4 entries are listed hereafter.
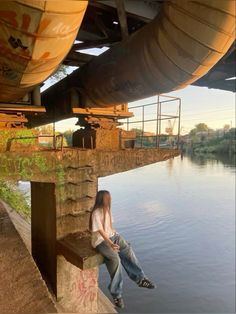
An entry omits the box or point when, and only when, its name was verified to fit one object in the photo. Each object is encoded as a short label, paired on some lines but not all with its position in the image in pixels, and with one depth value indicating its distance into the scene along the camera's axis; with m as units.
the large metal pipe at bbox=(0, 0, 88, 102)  3.14
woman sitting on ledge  4.62
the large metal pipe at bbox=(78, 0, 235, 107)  3.94
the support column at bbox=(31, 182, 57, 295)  5.31
